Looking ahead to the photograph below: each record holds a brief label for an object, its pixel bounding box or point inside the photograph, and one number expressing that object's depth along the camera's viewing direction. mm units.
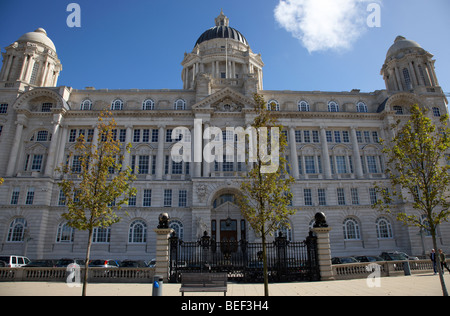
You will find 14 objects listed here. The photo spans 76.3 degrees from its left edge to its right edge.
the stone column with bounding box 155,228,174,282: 18969
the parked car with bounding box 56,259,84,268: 25438
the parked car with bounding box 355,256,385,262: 26150
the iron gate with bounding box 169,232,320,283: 19484
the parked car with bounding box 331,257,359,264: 26177
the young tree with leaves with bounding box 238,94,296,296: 14398
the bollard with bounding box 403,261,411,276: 21344
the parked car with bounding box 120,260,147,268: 25266
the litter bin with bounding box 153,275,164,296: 11922
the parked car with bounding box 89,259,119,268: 26362
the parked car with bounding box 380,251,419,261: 25670
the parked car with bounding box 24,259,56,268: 24516
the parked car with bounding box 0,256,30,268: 24548
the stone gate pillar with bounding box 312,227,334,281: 19297
